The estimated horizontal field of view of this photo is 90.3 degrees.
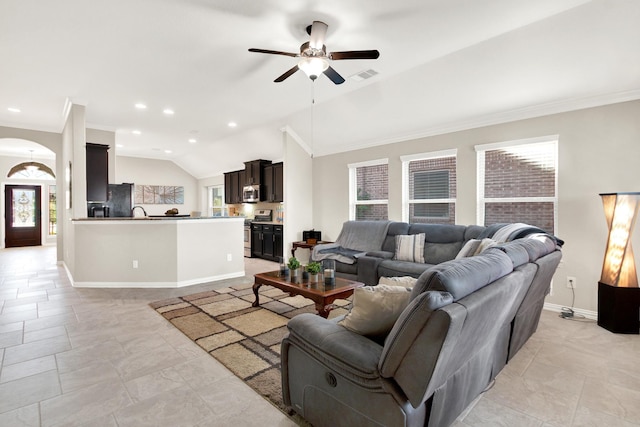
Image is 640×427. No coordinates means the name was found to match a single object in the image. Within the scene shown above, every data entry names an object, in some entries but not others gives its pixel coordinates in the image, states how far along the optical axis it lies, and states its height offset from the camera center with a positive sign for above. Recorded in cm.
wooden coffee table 314 -84
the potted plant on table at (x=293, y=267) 371 -68
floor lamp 312 -60
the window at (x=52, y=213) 1043 -12
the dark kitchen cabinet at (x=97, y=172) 557 +66
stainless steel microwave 834 +44
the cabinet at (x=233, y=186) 918 +69
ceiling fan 282 +139
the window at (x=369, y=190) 590 +37
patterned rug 242 -121
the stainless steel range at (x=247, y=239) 830 -79
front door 970 -20
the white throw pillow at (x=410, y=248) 457 -56
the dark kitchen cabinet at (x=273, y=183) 783 +68
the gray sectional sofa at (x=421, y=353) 128 -68
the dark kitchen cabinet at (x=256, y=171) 829 +101
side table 631 -71
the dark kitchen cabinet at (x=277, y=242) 734 -76
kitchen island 492 -67
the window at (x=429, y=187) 502 +37
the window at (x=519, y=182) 406 +37
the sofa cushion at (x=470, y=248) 359 -44
